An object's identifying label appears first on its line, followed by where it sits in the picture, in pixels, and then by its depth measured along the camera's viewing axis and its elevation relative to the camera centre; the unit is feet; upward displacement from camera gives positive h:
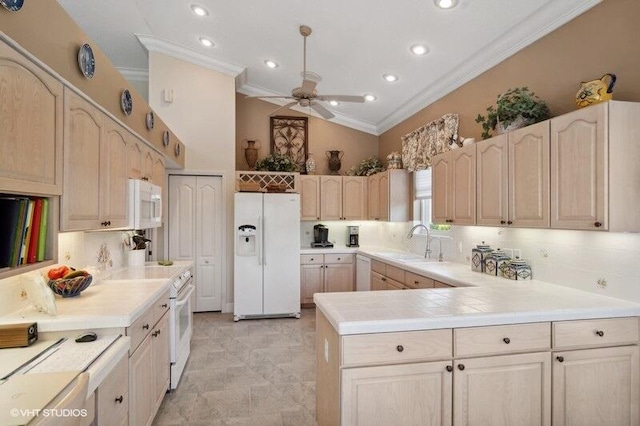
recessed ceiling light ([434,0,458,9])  8.34 +5.49
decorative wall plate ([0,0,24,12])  4.11 +2.71
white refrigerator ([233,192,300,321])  15.03 -1.93
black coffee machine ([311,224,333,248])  17.97 -1.27
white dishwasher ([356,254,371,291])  15.49 -2.91
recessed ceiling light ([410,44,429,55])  10.52 +5.46
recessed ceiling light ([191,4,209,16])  11.74 +7.45
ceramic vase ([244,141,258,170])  17.37 +3.19
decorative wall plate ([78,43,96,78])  6.12 +2.97
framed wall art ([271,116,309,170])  18.54 +4.41
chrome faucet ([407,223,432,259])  13.67 -1.39
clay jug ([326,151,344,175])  18.71 +3.07
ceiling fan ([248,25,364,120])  10.19 +3.82
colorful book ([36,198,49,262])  4.92 -0.29
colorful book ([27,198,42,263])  4.72 -0.29
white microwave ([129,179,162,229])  8.90 +0.26
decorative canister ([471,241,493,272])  9.96 -1.26
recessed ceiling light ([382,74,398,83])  12.95 +5.53
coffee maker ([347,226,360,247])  18.70 -1.24
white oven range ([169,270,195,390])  8.91 -3.27
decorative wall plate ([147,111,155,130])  10.43 +3.04
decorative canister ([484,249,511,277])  9.25 -1.37
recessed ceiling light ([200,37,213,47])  14.16 +7.60
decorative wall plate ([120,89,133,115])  8.25 +2.90
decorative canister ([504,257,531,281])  8.71 -1.49
